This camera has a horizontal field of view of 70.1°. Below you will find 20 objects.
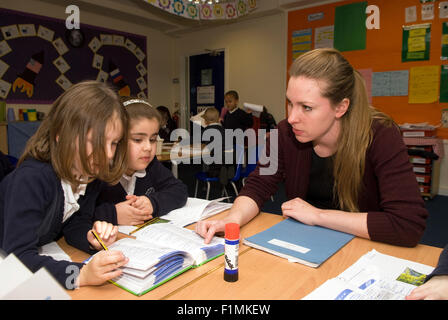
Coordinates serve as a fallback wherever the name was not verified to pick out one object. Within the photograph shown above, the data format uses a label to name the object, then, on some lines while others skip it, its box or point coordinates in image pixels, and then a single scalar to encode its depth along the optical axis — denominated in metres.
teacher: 0.98
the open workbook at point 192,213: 1.14
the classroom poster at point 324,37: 4.78
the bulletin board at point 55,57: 4.73
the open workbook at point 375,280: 0.66
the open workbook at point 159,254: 0.71
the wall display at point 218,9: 4.89
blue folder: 0.83
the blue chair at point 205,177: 3.62
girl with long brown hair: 0.76
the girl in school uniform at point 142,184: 1.14
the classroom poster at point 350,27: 4.47
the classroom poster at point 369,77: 4.48
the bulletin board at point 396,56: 3.99
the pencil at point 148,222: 1.07
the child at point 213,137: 3.63
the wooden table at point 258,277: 0.68
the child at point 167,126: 4.79
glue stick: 0.71
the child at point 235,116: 5.34
